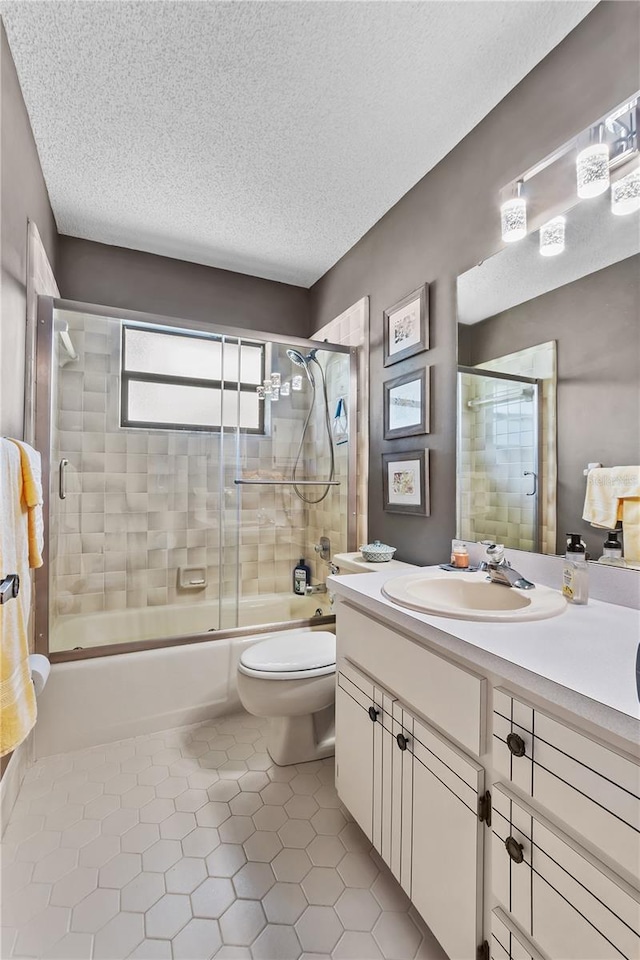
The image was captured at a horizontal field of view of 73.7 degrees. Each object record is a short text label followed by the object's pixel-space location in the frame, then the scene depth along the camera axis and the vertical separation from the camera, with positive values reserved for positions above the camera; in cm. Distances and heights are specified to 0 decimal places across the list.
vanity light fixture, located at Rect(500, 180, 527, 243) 141 +89
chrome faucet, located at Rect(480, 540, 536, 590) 123 -26
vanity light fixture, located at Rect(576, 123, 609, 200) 116 +88
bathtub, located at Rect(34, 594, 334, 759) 181 -93
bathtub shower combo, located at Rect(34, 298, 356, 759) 215 +1
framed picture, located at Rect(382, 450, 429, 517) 192 +1
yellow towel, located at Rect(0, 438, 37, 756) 112 -41
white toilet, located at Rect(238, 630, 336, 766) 163 -82
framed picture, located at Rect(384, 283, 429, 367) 191 +75
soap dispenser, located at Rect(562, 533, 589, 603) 112 -23
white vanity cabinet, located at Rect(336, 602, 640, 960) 62 -61
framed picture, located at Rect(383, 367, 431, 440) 192 +38
